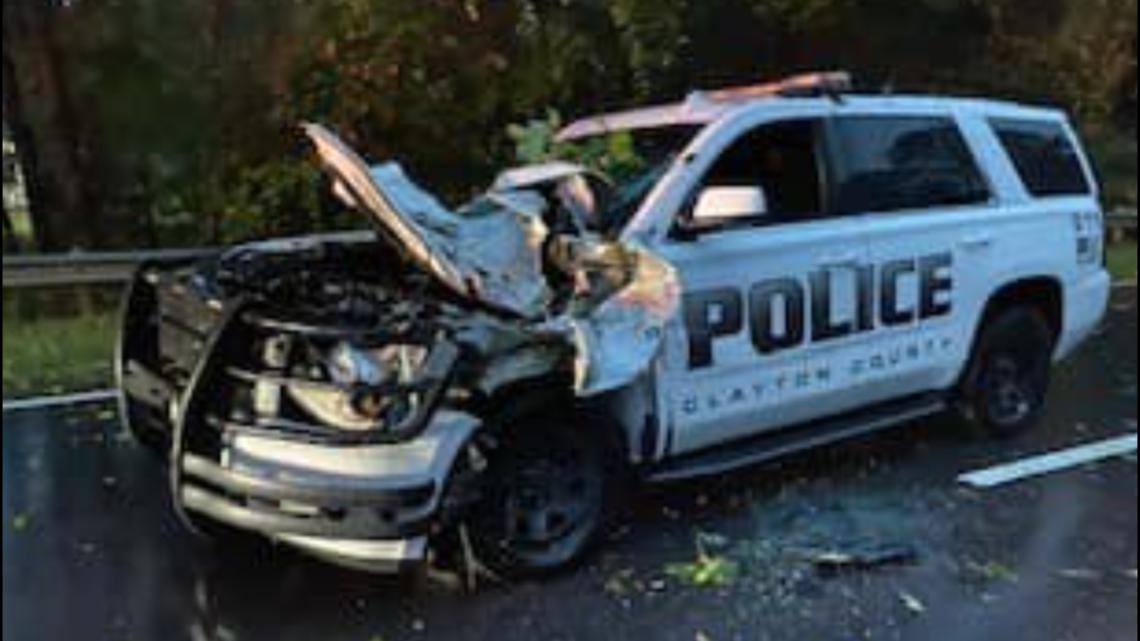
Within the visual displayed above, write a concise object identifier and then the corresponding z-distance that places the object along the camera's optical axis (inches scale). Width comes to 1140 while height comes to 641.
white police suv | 154.0
